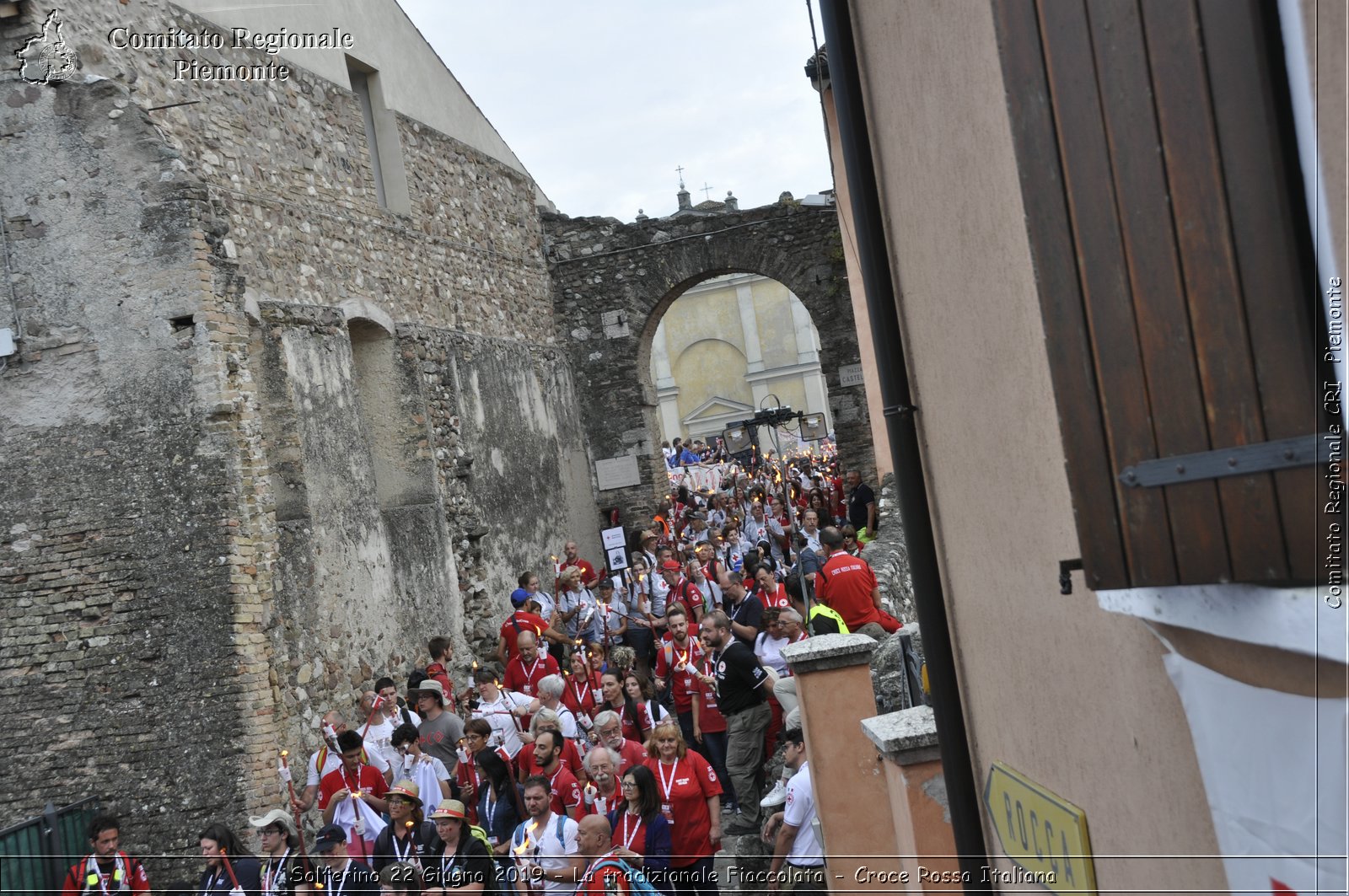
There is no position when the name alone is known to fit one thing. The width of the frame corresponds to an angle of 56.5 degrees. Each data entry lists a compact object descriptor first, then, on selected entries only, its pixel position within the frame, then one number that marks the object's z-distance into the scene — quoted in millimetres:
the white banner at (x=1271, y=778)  1840
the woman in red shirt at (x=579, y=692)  9867
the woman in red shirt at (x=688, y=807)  6816
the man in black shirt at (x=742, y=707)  8312
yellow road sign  3021
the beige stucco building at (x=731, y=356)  50062
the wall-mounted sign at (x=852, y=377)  19812
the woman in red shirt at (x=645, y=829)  6625
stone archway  19969
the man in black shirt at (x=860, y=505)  17281
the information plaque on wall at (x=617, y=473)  20047
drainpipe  4004
